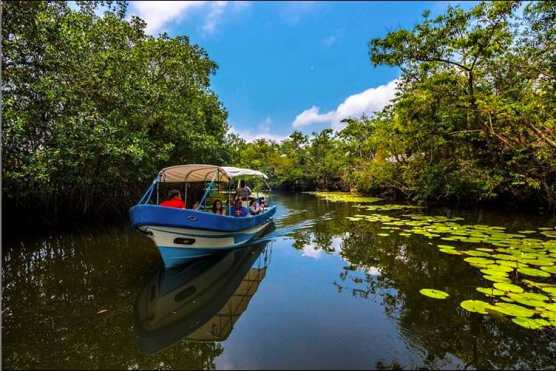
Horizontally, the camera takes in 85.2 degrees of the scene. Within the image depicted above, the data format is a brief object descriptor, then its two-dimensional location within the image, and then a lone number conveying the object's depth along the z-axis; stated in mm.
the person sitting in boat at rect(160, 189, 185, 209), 6879
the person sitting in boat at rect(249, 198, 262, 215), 9992
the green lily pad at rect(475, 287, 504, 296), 4582
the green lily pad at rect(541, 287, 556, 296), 4559
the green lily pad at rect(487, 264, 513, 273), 5535
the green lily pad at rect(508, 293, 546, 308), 4183
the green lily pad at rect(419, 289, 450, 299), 4648
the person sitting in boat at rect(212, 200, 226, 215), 8188
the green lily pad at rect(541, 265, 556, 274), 5426
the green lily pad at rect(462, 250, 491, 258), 6611
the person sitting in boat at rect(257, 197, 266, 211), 10819
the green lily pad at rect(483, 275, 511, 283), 5039
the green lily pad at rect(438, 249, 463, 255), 6922
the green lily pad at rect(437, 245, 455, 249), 7453
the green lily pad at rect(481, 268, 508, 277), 5344
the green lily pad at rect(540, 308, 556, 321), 3826
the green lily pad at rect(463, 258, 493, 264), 6041
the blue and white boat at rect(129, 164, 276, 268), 6020
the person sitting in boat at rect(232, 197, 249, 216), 8625
